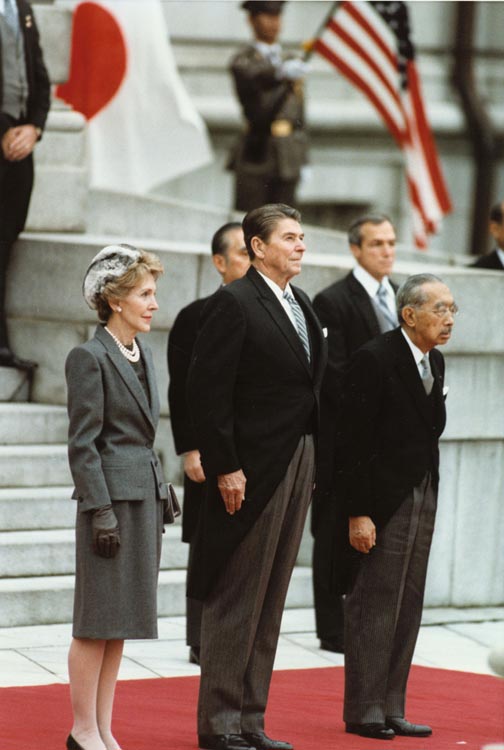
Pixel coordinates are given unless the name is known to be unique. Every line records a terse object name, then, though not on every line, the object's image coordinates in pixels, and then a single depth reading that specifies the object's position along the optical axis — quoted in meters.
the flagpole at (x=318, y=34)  29.05
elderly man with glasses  15.79
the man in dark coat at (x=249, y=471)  14.87
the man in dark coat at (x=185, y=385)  18.02
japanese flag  28.23
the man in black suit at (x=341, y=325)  19.27
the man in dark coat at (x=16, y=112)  21.87
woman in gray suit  14.16
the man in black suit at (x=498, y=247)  22.83
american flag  29.23
